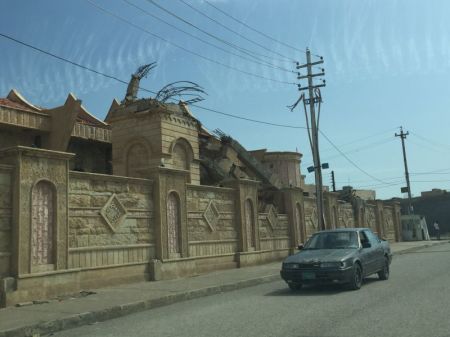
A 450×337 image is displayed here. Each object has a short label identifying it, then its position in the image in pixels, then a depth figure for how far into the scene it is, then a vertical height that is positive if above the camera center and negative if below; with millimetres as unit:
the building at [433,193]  69875 +5412
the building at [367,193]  75475 +6415
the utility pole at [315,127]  26406 +5861
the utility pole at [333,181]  69725 +7729
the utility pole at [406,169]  51500 +6496
